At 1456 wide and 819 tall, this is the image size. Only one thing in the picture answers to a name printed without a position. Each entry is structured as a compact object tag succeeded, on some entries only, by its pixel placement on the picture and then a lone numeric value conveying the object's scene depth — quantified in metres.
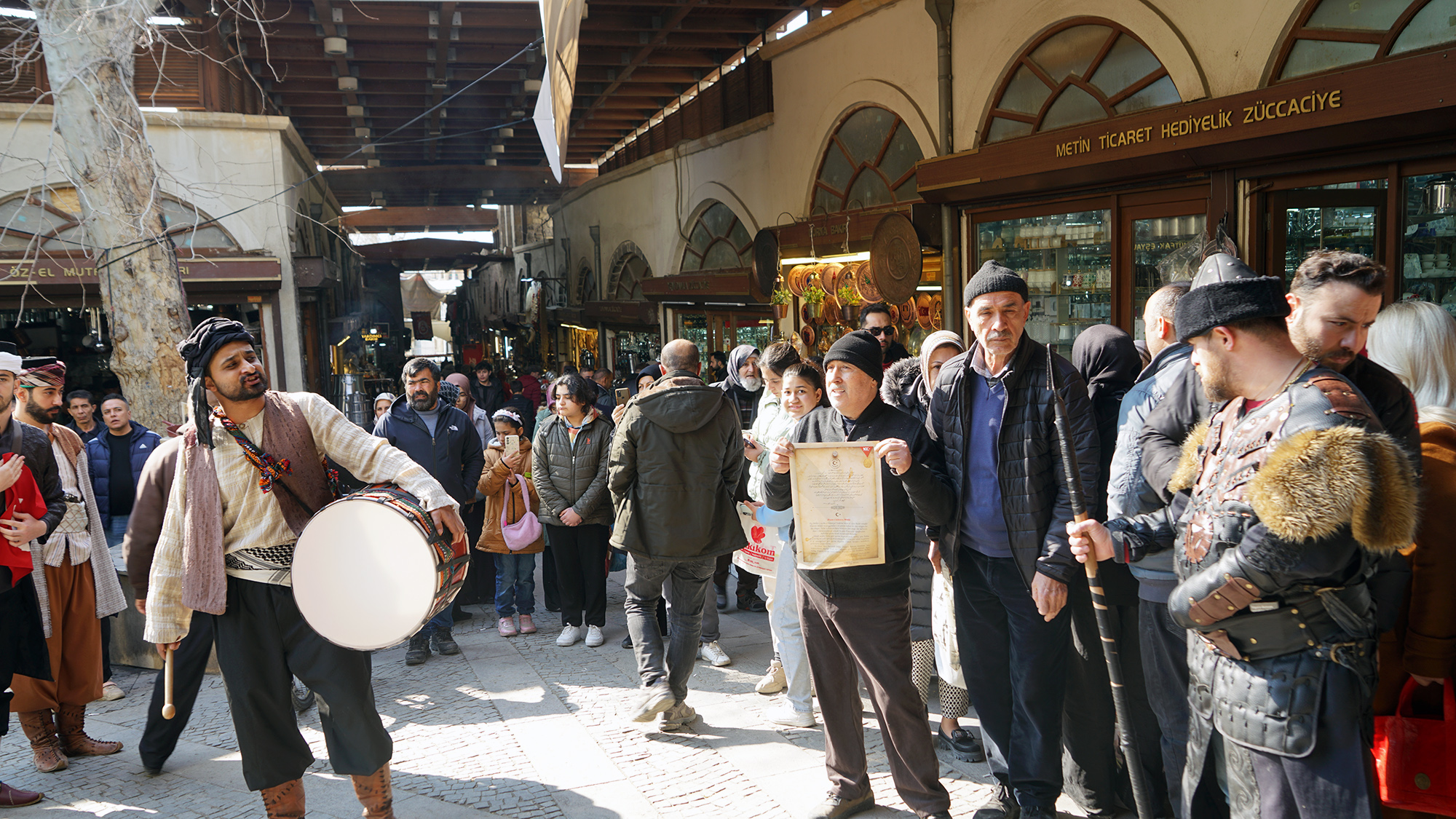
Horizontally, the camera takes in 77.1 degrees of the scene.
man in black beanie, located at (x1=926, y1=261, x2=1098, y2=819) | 3.14
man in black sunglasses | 6.48
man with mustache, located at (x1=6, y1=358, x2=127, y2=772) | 4.36
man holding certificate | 3.27
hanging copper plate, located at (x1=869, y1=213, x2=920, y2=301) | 8.27
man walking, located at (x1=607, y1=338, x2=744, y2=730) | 4.56
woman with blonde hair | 2.38
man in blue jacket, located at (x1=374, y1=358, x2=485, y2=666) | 5.80
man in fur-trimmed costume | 1.98
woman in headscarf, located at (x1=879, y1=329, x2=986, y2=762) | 3.95
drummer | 3.29
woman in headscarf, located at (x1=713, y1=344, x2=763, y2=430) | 6.98
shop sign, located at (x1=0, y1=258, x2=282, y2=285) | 11.59
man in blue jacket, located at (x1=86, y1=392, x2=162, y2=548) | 6.18
